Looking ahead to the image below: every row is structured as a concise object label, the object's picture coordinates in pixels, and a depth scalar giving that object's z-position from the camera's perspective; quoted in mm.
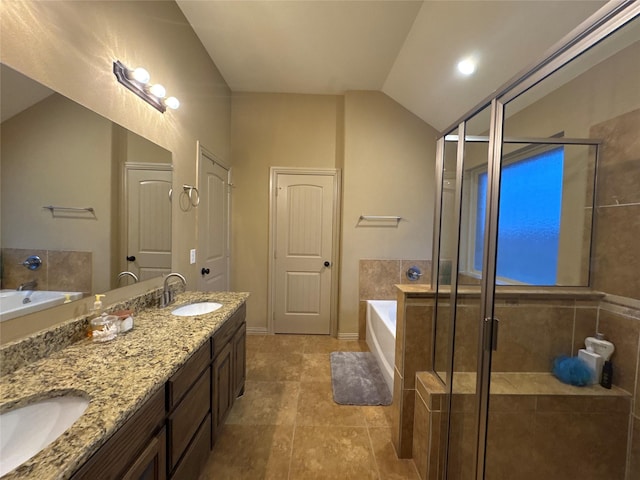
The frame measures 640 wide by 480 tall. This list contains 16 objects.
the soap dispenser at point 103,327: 1194
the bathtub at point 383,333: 2282
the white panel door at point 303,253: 3361
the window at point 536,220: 1445
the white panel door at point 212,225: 2527
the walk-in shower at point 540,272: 1208
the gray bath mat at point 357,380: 2145
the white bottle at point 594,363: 1367
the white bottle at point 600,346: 1362
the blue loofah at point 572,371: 1397
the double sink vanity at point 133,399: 670
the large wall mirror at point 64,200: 954
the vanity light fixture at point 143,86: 1453
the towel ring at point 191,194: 2192
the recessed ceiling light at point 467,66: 2082
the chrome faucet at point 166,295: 1746
